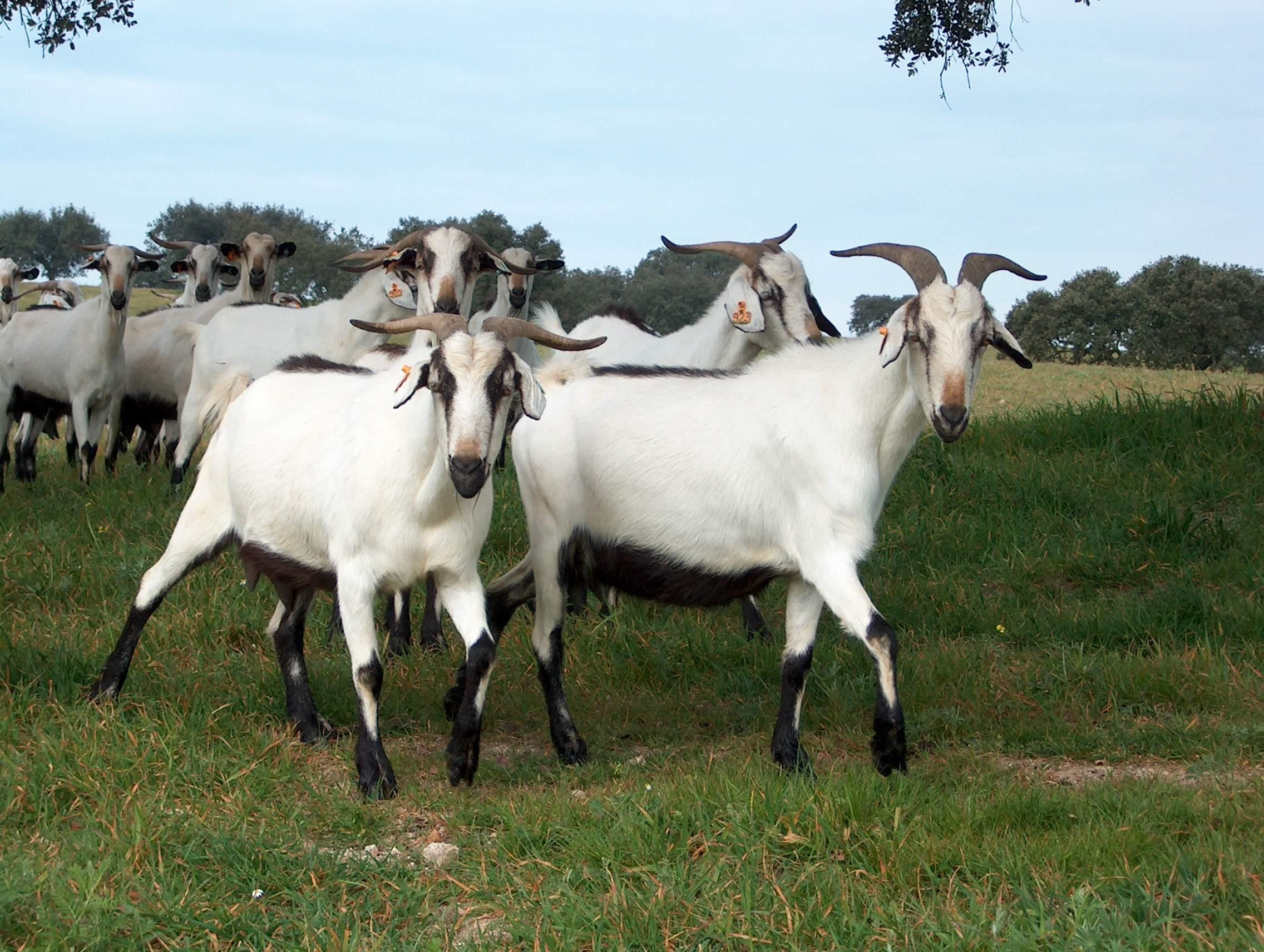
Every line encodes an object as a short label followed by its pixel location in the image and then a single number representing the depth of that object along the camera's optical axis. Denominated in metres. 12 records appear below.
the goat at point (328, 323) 9.74
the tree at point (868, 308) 49.80
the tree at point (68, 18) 11.74
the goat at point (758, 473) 6.00
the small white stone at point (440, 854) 5.15
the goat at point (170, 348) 14.95
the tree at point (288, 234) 46.91
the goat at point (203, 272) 17.31
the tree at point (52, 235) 62.00
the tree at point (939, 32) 12.62
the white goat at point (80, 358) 13.76
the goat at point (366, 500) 5.78
